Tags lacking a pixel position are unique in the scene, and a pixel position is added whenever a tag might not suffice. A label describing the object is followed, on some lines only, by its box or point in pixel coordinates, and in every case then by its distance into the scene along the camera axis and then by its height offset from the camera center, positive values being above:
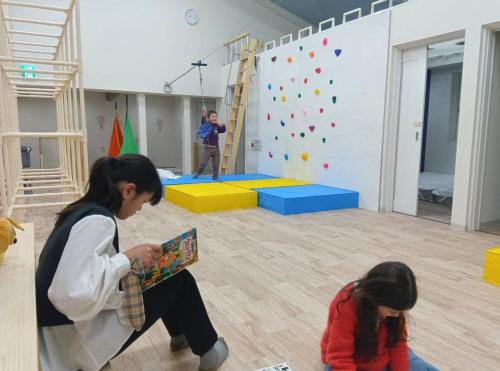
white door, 4.18 +0.09
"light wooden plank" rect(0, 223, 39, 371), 0.83 -0.46
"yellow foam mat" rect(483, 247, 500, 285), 2.40 -0.79
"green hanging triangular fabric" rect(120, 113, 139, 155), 7.88 -0.17
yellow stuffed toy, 1.30 -0.34
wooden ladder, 6.62 +0.44
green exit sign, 5.76 +0.98
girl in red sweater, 1.16 -0.61
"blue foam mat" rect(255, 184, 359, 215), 4.41 -0.74
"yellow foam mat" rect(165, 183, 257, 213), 4.51 -0.75
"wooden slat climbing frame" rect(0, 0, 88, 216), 2.26 +0.08
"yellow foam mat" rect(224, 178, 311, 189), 5.36 -0.69
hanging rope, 7.69 +0.94
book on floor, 1.55 -0.90
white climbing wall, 4.56 +0.37
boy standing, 6.15 -0.18
